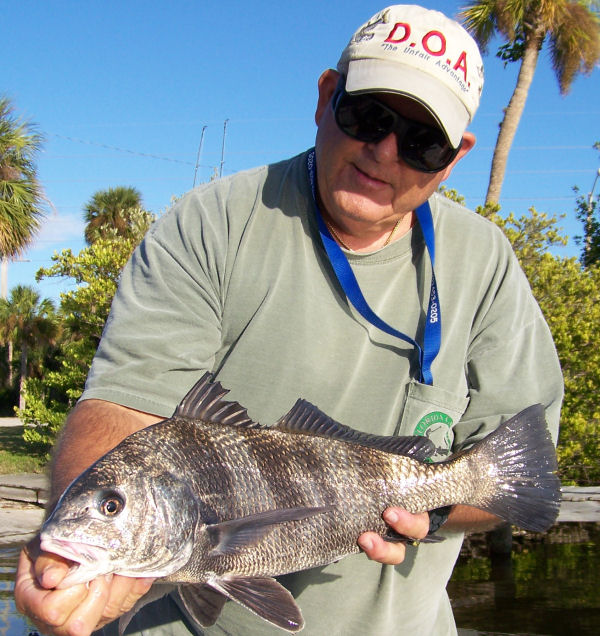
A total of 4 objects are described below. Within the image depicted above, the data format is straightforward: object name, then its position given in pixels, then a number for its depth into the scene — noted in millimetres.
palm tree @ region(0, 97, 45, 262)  19703
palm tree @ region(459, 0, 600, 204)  14055
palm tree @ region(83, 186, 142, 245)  25219
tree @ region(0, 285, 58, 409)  29766
